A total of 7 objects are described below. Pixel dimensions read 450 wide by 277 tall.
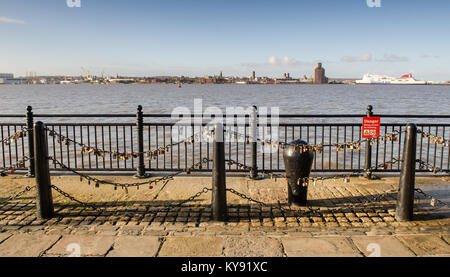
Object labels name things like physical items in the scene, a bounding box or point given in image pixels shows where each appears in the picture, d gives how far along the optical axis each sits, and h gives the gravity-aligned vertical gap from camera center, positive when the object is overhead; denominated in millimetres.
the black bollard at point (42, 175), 6457 -1411
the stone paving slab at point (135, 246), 5242 -2204
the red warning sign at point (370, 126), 8828 -802
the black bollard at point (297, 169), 7044 -1439
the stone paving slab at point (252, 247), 5219 -2201
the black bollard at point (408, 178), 6336 -1452
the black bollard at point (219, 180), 6340 -1476
